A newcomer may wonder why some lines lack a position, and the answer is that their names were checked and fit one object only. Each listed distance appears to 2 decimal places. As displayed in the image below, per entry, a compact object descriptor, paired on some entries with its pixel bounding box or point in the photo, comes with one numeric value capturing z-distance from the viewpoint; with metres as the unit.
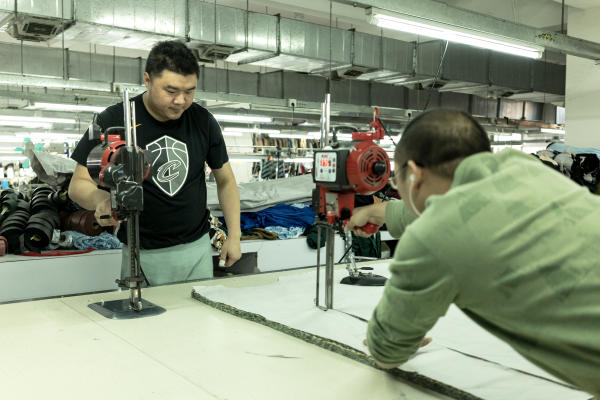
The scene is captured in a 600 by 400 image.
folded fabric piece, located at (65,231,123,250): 3.36
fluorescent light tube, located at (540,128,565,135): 11.41
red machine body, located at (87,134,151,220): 1.47
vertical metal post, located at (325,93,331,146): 1.58
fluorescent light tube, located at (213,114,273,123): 7.35
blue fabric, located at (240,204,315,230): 4.09
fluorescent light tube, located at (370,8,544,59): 3.14
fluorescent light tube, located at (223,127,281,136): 8.95
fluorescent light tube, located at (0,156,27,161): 15.58
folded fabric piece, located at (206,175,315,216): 4.00
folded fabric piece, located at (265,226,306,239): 4.02
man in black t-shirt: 1.74
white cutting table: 1.01
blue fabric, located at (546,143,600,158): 4.47
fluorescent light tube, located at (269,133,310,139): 9.67
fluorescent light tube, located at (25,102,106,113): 7.12
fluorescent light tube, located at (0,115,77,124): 7.07
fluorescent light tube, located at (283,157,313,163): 9.71
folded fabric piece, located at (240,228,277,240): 3.91
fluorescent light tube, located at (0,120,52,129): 11.78
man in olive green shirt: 0.70
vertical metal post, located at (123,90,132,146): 1.49
